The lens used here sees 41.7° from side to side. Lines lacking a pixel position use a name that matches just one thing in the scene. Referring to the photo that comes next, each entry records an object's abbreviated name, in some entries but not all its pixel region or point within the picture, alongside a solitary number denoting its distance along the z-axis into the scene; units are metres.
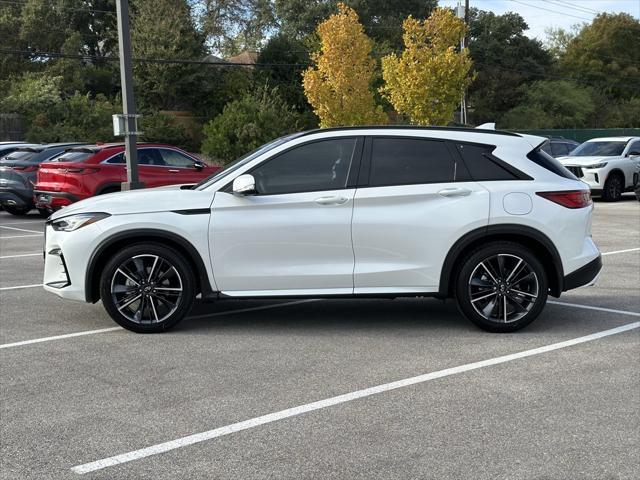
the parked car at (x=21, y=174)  18.94
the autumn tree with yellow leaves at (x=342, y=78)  35.19
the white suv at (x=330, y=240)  7.16
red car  17.02
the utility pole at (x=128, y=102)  16.41
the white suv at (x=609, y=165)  22.59
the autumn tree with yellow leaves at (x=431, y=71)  32.22
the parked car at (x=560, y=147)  26.95
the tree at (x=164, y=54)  43.12
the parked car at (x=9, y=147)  20.53
